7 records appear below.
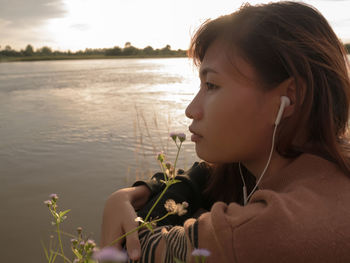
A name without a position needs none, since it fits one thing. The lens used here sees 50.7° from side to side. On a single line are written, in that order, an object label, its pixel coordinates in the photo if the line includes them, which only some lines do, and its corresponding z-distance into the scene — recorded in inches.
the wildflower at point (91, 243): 13.4
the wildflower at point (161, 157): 17.9
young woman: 14.1
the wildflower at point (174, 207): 16.0
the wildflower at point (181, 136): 18.5
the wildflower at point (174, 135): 19.0
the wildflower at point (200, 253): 11.1
